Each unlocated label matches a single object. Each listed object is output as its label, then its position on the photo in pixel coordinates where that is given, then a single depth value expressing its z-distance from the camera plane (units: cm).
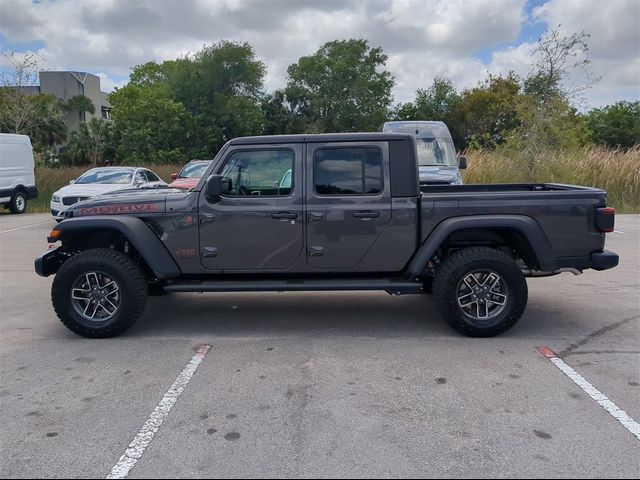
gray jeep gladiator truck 525
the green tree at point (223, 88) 4344
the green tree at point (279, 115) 4791
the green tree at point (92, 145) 3791
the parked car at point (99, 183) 1394
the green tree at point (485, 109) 4388
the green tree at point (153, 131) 3672
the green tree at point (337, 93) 4941
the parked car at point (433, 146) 1181
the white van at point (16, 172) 1709
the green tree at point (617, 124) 4616
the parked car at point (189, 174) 1313
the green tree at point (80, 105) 6216
